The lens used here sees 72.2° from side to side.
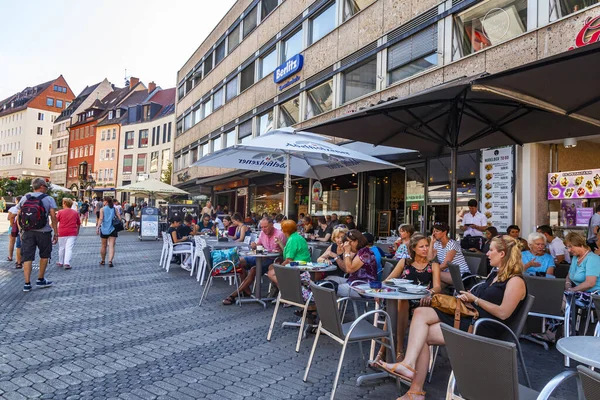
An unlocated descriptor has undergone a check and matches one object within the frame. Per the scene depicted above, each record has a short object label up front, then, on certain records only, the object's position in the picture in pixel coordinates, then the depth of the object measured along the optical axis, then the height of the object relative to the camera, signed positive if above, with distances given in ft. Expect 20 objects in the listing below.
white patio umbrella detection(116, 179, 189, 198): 67.23 +3.77
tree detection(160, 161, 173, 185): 133.21 +12.27
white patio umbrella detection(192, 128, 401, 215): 28.27 +4.64
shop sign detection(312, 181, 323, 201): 56.95 +3.28
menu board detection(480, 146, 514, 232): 30.76 +2.70
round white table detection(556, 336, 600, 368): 7.71 -2.55
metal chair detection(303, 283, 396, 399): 11.67 -3.39
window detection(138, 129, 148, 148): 166.30 +29.04
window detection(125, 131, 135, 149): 173.06 +29.99
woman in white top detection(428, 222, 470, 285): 20.11 -1.55
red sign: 23.70 +11.23
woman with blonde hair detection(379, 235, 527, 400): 11.47 -2.69
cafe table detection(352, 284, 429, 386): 12.64 -2.79
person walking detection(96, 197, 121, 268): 33.68 -1.25
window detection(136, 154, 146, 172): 166.97 +19.09
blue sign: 56.91 +21.12
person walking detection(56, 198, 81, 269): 33.09 -1.71
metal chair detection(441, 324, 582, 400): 7.25 -2.77
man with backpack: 23.40 -1.05
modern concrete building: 29.53 +14.83
